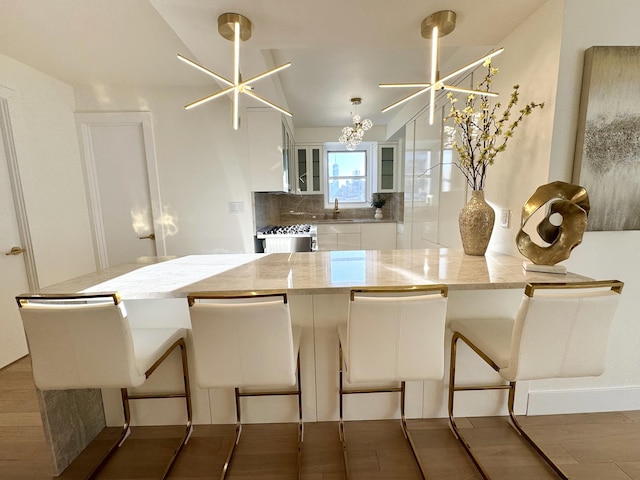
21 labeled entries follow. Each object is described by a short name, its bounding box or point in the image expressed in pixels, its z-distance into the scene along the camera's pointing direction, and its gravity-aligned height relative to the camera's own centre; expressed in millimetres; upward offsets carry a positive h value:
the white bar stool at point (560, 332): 1030 -536
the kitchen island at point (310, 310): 1299 -619
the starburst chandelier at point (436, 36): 1380 +887
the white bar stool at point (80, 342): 1006 -529
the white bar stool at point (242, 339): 1015 -537
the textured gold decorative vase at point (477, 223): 1618 -173
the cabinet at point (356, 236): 4621 -660
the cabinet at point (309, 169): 4879 +502
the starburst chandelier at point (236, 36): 1353 +861
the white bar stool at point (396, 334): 1021 -530
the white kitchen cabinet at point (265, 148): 3053 +553
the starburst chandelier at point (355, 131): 3221 +782
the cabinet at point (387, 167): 4875 +507
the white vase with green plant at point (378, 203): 5086 -134
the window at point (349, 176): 5152 +381
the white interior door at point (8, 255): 2172 -417
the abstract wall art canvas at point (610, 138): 1339 +263
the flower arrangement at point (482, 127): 1472 +400
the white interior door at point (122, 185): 2850 +172
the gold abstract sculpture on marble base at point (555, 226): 1277 -155
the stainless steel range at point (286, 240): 3273 -510
